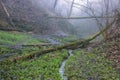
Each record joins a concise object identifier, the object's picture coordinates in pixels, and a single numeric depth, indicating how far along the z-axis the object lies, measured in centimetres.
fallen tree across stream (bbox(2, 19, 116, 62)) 561
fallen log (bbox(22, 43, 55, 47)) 735
